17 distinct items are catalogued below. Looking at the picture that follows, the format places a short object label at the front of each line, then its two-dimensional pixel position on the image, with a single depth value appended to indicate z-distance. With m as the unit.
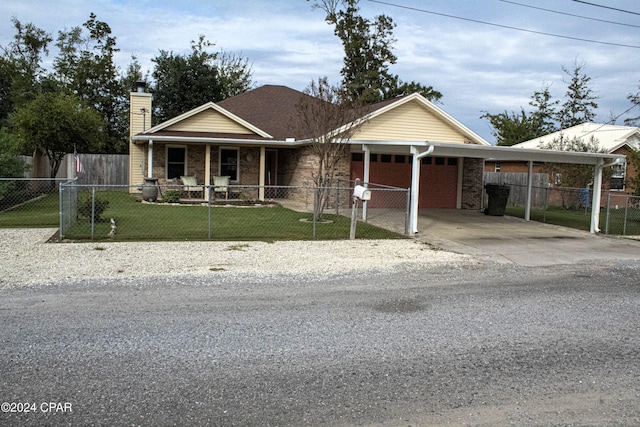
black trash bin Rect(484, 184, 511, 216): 20.41
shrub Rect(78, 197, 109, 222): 13.91
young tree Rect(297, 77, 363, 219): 16.17
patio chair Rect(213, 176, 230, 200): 21.92
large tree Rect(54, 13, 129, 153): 39.47
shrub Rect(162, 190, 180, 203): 20.55
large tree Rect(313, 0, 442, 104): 41.12
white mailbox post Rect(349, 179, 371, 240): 12.49
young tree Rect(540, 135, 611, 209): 26.22
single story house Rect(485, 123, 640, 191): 28.12
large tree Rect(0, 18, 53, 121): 39.43
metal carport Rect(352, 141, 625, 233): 14.09
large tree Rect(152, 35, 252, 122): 37.31
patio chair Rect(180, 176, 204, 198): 21.75
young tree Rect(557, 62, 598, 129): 42.34
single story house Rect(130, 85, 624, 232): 20.98
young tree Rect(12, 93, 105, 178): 24.84
